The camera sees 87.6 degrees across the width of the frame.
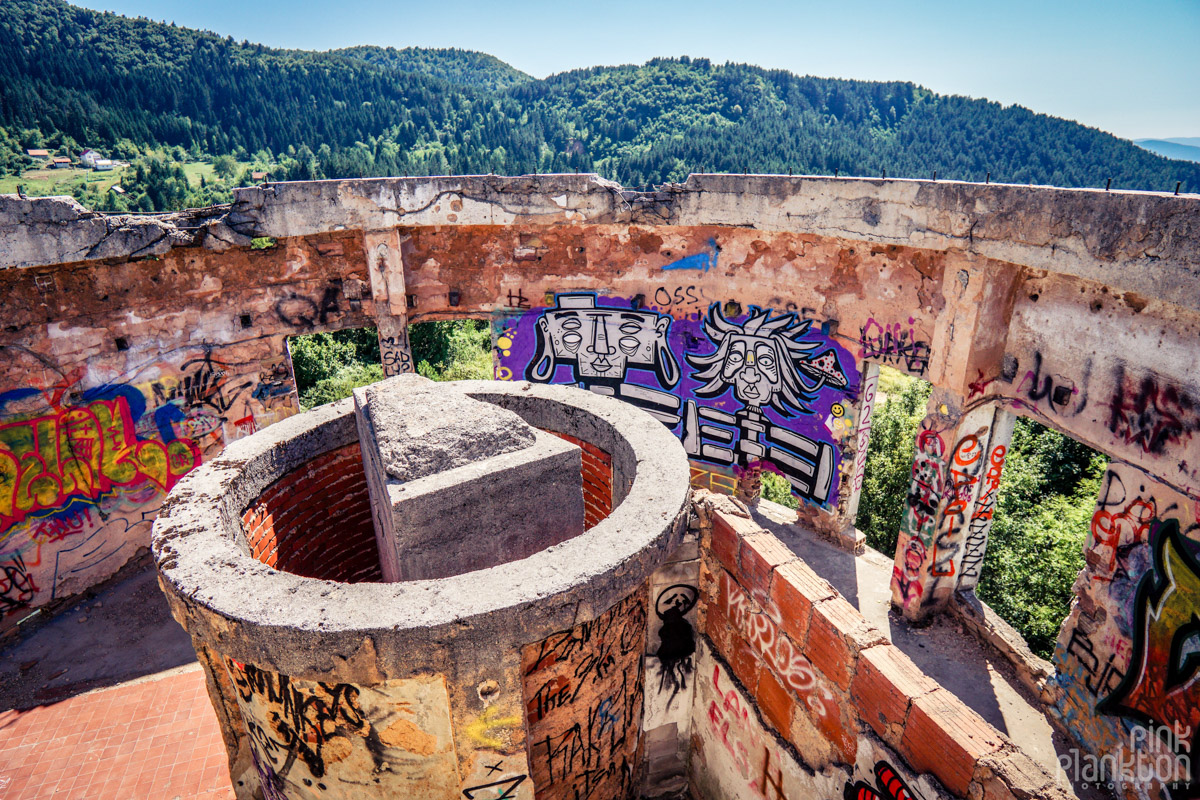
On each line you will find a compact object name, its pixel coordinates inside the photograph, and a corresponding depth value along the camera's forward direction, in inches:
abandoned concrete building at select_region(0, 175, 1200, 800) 150.3
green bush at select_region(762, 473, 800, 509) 572.5
